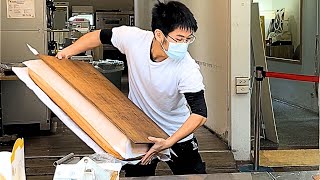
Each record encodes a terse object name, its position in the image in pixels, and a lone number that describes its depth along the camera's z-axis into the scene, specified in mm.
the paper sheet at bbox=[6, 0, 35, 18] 5336
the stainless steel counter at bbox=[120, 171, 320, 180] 1842
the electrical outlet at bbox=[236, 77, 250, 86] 4570
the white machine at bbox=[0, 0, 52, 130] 5363
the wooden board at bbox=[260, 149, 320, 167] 4520
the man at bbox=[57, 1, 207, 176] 2162
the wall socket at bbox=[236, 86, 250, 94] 4578
